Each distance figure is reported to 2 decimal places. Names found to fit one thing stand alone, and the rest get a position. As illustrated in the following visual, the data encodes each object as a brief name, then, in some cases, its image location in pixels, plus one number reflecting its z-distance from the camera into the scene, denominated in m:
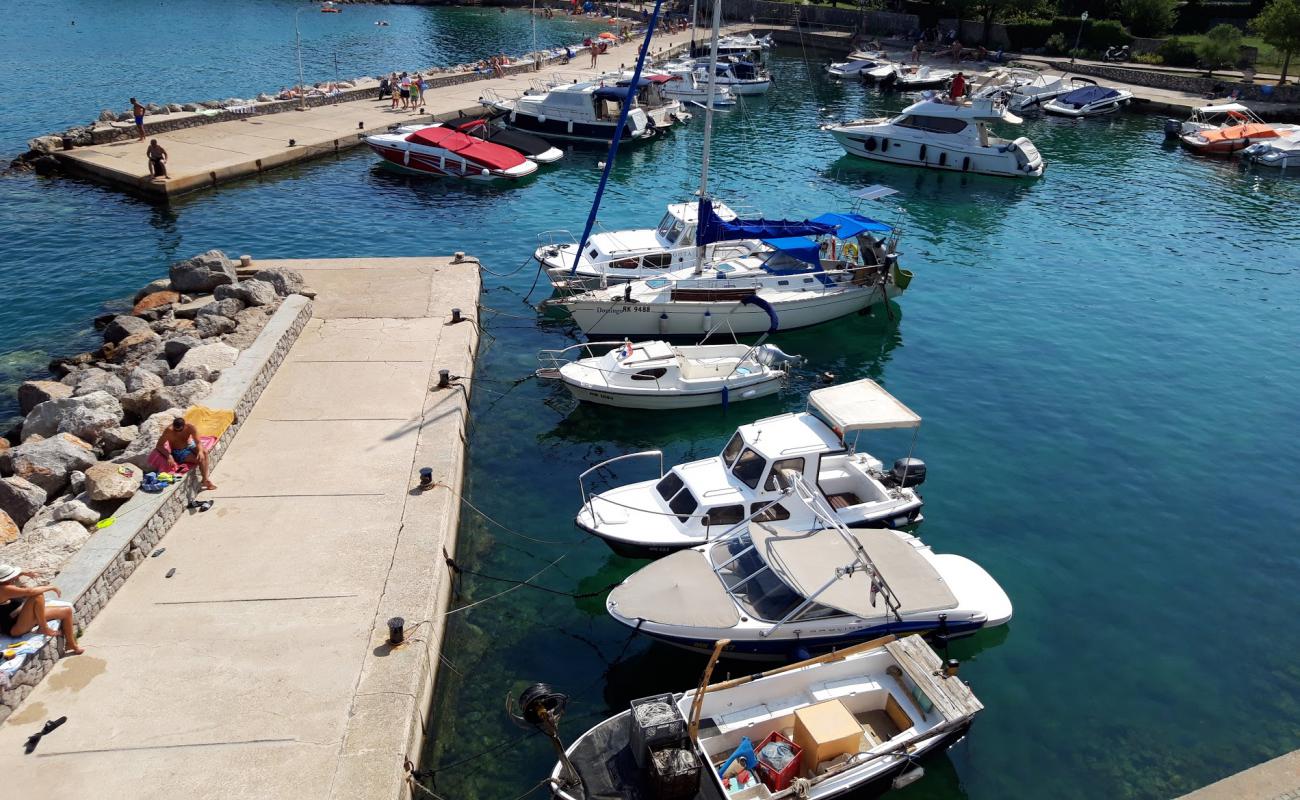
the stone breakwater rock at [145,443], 16.34
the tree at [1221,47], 69.50
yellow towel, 17.14
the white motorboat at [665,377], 22.39
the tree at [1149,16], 76.50
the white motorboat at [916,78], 70.88
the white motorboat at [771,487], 16.73
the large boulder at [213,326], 22.70
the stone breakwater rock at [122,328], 23.84
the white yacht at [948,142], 47.25
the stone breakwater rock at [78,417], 18.00
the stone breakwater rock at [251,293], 24.22
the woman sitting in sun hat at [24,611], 11.50
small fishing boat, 11.31
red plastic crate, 11.64
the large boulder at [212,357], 20.14
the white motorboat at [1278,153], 50.31
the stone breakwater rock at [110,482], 15.09
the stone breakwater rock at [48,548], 13.27
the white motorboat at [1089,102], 63.65
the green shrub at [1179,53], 73.50
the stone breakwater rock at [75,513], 14.72
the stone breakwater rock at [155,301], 25.73
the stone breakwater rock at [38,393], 20.22
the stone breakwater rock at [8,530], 14.64
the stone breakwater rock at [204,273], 26.42
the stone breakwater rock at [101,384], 19.67
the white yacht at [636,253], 28.20
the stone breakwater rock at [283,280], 25.23
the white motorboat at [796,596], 13.98
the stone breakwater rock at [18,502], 15.52
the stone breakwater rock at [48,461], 16.39
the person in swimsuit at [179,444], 15.67
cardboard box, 11.85
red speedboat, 42.25
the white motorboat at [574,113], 49.91
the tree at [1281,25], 60.25
